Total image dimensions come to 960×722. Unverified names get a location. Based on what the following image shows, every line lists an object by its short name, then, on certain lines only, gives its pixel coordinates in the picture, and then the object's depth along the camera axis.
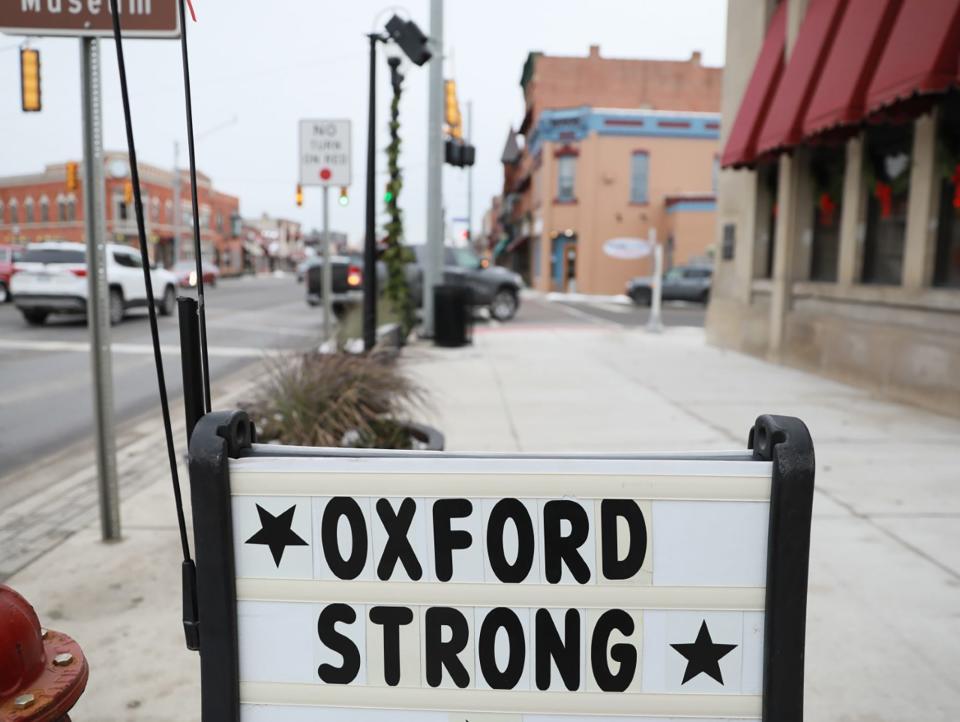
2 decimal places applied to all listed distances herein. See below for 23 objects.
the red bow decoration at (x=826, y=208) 10.70
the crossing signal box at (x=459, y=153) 14.68
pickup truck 18.47
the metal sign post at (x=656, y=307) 18.22
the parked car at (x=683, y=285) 30.69
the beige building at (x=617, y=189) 40.72
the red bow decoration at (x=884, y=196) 9.26
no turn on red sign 10.65
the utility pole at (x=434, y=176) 15.20
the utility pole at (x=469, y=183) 37.31
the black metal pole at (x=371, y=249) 8.26
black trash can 14.00
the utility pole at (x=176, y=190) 15.69
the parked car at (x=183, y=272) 22.80
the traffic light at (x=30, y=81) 4.06
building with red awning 7.92
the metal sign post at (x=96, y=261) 3.85
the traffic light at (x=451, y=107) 20.30
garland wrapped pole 12.70
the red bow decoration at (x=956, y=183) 7.82
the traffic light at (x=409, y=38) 9.70
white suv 14.45
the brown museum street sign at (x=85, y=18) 3.45
